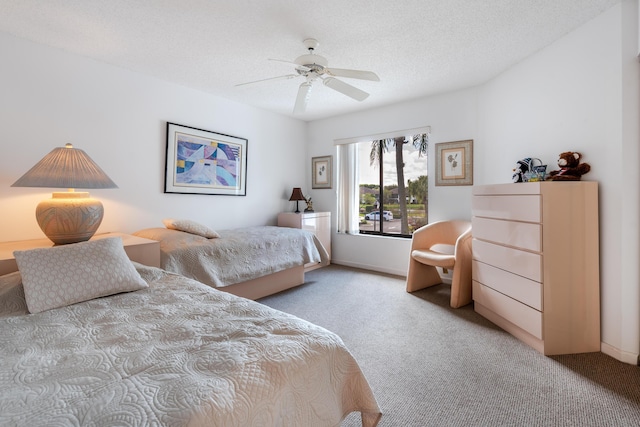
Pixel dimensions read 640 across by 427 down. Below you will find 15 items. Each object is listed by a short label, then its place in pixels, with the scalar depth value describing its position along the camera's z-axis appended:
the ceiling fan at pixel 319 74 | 2.25
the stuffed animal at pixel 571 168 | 2.20
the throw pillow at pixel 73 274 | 1.38
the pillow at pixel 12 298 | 1.35
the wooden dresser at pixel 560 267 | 2.06
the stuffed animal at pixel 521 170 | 2.68
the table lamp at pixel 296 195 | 4.67
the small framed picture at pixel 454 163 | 3.61
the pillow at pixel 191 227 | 2.96
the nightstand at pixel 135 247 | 2.14
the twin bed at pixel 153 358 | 0.70
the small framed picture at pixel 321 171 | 4.91
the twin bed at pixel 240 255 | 2.62
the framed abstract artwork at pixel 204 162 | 3.38
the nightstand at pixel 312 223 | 4.32
